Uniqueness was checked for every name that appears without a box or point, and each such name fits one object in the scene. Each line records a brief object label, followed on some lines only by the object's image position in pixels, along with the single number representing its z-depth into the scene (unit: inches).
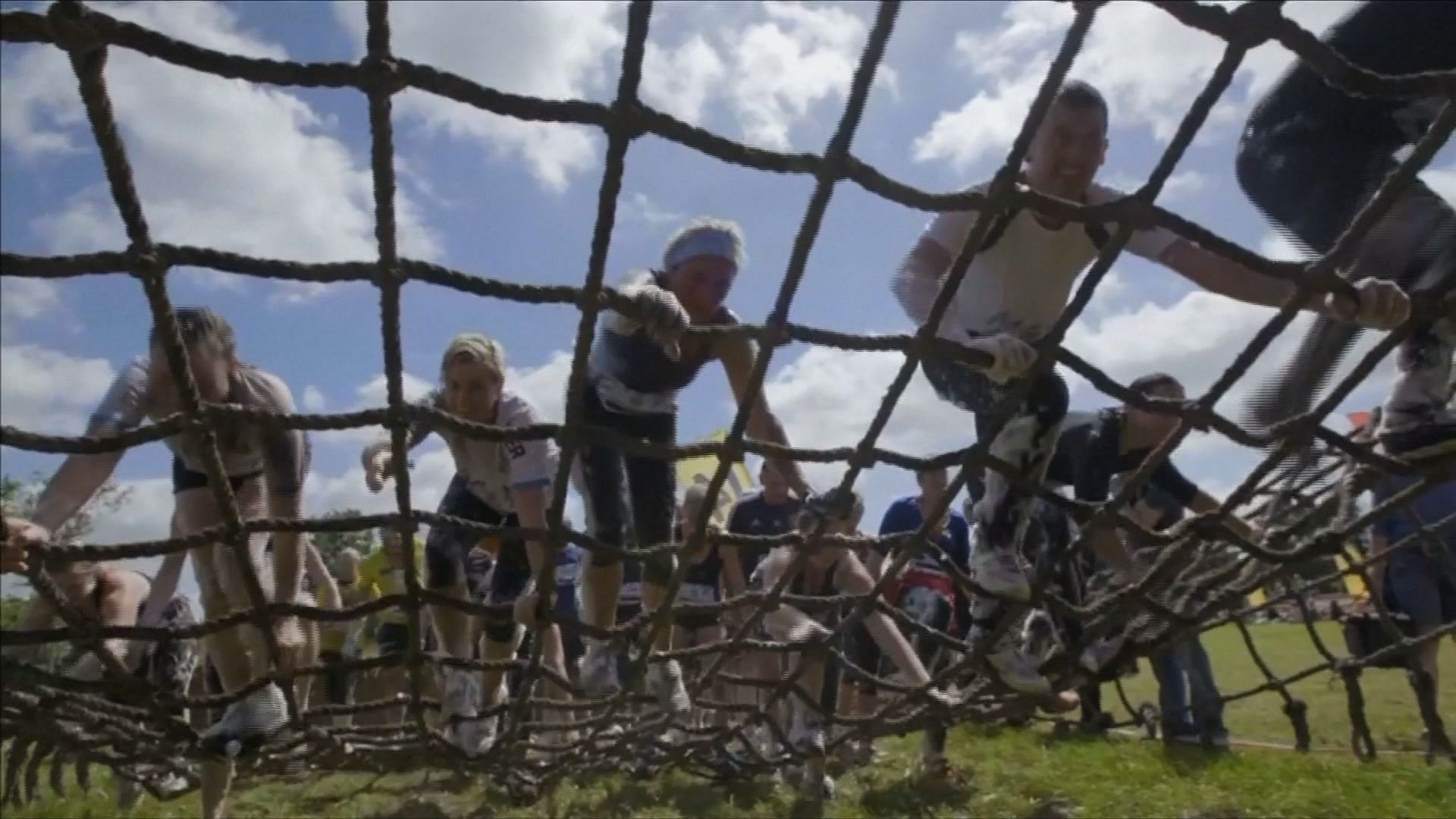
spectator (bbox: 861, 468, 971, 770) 127.0
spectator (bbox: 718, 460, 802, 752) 125.8
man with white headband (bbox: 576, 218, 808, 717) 80.4
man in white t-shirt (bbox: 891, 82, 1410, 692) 64.4
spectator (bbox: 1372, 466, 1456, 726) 107.3
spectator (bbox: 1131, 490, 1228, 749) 136.3
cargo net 42.0
